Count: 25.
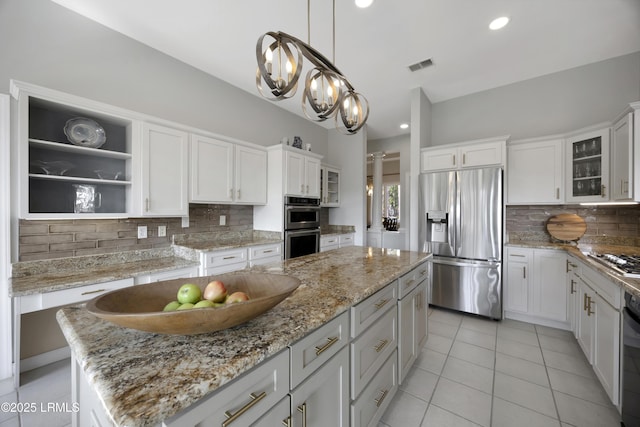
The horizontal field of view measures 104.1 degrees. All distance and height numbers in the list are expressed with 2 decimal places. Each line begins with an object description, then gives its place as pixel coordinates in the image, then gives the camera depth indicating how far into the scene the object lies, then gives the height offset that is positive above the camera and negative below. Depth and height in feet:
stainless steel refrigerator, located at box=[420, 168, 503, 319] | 9.79 -0.95
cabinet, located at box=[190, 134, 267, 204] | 9.04 +1.61
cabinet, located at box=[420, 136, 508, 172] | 10.01 +2.48
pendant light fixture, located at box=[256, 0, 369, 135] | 4.44 +2.73
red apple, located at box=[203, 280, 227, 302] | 2.93 -0.95
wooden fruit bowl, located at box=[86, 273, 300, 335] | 2.24 -1.02
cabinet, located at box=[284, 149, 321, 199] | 11.39 +1.91
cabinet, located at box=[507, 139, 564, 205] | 9.59 +1.65
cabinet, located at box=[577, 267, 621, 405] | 5.04 -2.68
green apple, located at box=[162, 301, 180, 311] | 2.71 -1.03
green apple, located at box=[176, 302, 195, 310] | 2.60 -1.00
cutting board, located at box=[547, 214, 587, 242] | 9.57 -0.52
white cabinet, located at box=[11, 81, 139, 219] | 5.83 +1.55
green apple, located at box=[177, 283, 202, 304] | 2.82 -0.94
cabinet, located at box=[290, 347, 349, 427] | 2.90 -2.38
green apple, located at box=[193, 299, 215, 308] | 2.56 -0.96
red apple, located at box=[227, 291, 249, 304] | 2.80 -0.97
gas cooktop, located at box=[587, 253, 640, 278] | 5.18 -1.18
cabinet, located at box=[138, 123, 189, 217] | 7.69 +1.32
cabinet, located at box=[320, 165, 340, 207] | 14.80 +1.65
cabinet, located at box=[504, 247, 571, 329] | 9.04 -2.78
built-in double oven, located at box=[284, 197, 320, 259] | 11.21 -0.65
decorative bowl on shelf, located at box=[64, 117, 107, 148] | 6.81 +2.23
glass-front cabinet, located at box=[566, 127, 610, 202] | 8.27 +1.66
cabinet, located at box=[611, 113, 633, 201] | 6.88 +1.63
